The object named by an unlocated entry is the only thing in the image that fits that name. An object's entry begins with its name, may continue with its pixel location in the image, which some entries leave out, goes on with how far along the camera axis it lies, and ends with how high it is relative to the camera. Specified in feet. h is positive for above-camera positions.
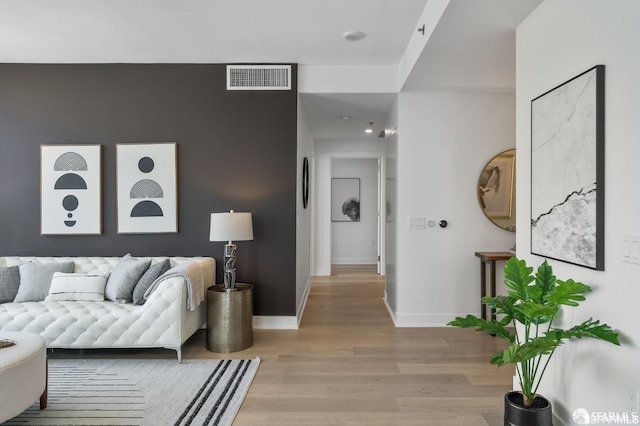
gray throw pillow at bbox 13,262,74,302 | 11.16 -2.02
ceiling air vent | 13.26 +4.46
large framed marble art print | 5.69 +0.62
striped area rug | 7.55 -3.98
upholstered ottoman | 6.68 -2.93
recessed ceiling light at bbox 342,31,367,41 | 10.91 +4.86
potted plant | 5.60 -1.71
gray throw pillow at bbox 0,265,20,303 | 11.12 -2.09
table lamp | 11.51 -0.65
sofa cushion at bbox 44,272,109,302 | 10.91 -2.16
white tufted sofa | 10.12 -2.88
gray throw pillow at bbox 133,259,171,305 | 11.00 -1.99
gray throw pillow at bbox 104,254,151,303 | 11.07 -2.00
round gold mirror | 13.57 +0.67
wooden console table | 12.42 -1.89
